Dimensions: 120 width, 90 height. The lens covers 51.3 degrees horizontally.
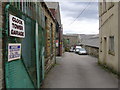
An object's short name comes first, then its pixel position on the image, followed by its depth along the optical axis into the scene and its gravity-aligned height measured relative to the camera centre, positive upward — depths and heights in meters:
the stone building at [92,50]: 19.84 -1.18
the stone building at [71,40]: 43.05 +1.21
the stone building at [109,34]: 7.94 +0.72
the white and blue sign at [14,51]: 2.80 -0.18
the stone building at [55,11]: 16.76 +4.29
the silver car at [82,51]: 25.94 -1.70
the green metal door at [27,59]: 2.75 -0.47
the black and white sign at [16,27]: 2.81 +0.42
